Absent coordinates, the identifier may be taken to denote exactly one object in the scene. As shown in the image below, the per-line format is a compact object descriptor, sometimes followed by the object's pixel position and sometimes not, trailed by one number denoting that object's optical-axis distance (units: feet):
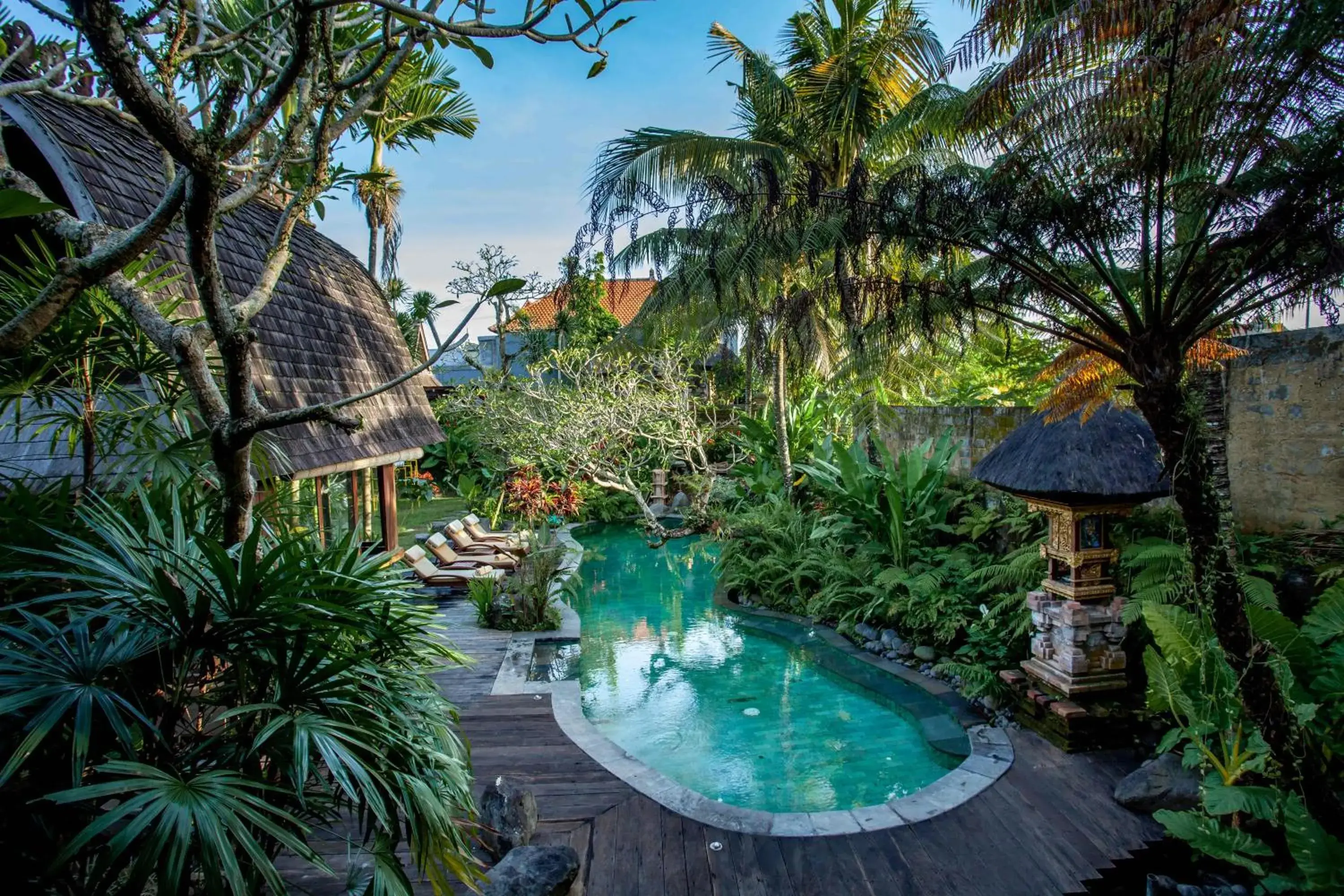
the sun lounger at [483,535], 37.40
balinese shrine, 15.17
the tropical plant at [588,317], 65.46
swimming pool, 16.22
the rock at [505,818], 11.40
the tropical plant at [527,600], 25.14
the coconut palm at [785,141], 28.43
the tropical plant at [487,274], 63.41
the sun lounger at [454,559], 31.48
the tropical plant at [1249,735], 9.80
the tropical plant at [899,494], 24.75
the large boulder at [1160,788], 12.32
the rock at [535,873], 9.87
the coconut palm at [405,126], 30.96
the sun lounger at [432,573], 29.19
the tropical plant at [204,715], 5.83
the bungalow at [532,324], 85.92
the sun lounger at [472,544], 34.94
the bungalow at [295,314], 15.71
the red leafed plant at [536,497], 42.93
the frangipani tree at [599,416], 41.47
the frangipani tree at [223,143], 6.19
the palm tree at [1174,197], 9.51
